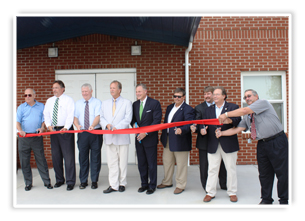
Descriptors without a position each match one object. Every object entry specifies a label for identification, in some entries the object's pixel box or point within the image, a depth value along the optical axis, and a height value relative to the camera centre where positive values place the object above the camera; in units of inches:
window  259.9 +29.8
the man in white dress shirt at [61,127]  186.5 -11.2
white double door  258.2 +32.3
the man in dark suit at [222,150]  156.9 -24.1
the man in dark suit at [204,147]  172.7 -24.0
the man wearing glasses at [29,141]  187.3 -22.0
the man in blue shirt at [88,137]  185.2 -18.3
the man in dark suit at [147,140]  175.9 -19.8
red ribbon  161.5 -10.3
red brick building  255.8 +56.1
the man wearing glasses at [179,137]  171.2 -17.1
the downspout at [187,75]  243.8 +37.8
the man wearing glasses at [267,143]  142.6 -17.3
